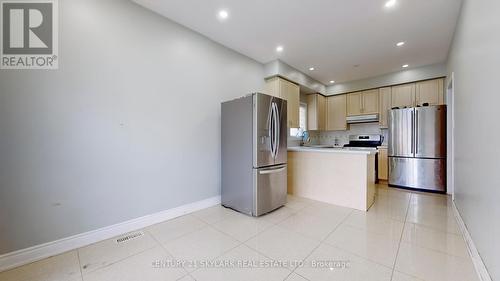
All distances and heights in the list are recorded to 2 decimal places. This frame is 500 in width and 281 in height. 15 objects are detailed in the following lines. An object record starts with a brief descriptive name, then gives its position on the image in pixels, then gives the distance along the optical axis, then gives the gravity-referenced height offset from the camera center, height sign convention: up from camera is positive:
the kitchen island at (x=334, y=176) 2.85 -0.59
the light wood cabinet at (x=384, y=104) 4.75 +0.90
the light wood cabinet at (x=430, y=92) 4.10 +1.05
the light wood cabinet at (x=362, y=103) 5.00 +1.02
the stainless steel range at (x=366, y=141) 5.03 -0.03
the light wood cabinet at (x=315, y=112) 5.52 +0.83
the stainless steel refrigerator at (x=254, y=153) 2.67 -0.19
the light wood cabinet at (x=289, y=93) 4.05 +1.05
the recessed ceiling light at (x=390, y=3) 2.25 +1.63
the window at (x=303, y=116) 5.58 +0.70
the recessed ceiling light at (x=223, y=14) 2.47 +1.67
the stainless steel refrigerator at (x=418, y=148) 3.75 -0.17
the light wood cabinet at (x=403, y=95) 4.45 +1.06
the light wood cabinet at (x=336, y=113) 5.53 +0.82
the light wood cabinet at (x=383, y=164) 4.55 -0.59
